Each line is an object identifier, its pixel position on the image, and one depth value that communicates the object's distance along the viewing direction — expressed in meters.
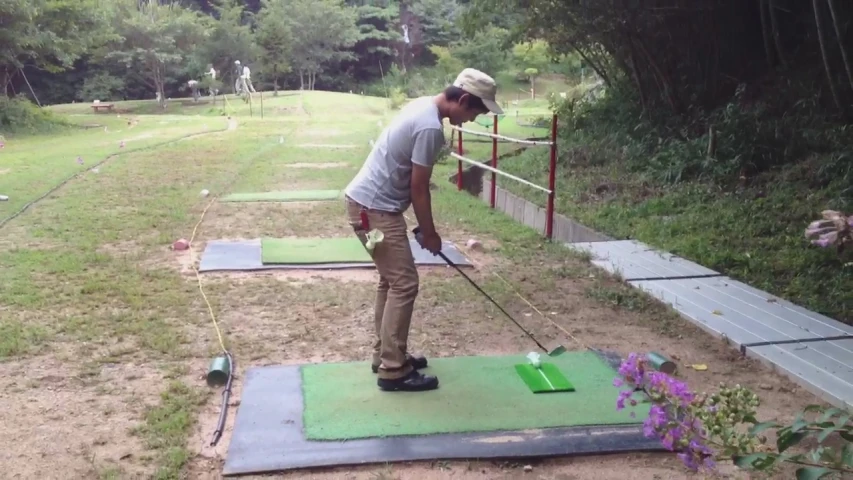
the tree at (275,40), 29.41
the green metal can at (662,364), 3.33
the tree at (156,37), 25.05
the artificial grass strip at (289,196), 7.85
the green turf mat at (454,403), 2.79
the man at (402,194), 2.87
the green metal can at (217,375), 3.19
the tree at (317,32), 30.61
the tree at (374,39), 35.34
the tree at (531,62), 22.80
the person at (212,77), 27.41
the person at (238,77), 27.83
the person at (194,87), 26.91
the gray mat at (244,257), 5.10
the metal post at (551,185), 5.97
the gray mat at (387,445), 2.55
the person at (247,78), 25.84
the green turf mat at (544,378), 3.13
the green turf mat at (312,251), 5.28
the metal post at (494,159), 7.37
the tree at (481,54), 24.49
